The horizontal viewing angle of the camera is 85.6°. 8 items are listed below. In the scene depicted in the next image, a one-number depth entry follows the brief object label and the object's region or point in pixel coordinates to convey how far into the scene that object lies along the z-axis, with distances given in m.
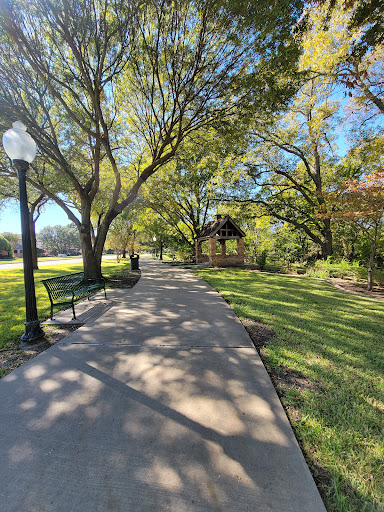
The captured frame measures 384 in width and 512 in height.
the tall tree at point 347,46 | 4.42
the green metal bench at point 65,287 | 5.26
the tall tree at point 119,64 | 5.77
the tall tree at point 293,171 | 15.05
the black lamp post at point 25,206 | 3.85
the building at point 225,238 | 16.52
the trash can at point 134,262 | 15.28
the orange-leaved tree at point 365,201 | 7.20
